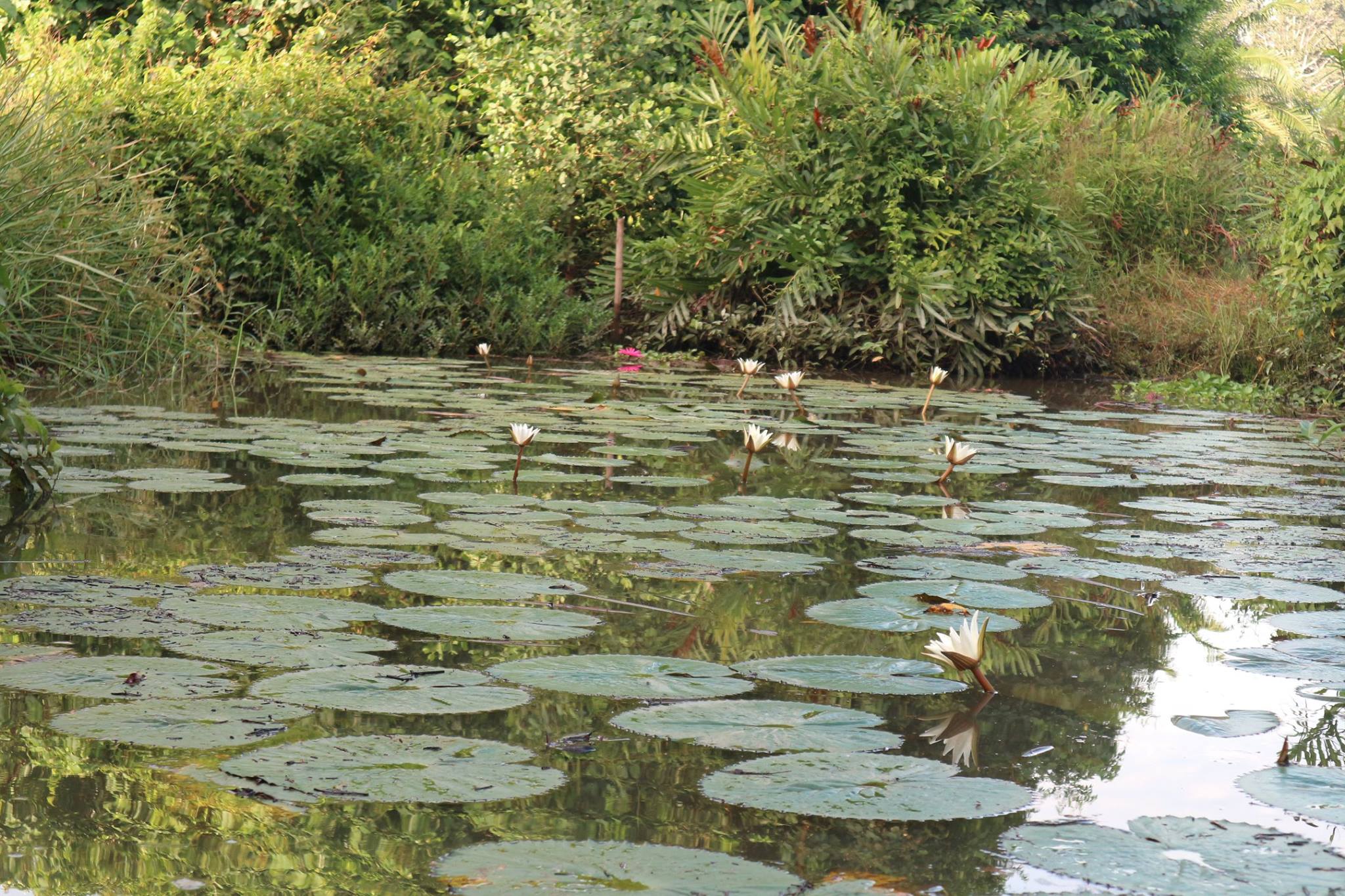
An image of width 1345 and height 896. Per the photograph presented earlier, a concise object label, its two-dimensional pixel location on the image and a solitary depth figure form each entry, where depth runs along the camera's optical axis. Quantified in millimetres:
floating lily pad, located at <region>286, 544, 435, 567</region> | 4914
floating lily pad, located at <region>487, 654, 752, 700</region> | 3521
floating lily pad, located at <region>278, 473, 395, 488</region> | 6703
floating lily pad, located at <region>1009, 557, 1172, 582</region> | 5391
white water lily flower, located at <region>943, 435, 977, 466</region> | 7265
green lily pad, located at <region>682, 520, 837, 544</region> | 5730
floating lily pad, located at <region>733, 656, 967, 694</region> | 3686
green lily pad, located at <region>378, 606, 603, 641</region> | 4008
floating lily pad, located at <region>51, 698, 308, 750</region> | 2953
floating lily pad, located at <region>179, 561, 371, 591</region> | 4523
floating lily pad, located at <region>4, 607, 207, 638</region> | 3801
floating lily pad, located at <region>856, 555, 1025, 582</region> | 5219
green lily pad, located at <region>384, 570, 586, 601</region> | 4508
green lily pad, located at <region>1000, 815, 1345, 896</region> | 2459
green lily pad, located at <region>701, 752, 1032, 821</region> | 2732
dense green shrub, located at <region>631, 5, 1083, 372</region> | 16453
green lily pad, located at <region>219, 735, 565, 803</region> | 2703
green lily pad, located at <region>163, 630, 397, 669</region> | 3619
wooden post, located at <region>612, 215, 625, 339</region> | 18031
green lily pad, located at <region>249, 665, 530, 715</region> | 3256
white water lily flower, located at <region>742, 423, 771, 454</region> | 7059
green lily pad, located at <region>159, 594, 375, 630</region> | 4008
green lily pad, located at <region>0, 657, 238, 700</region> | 3271
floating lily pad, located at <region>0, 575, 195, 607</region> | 4172
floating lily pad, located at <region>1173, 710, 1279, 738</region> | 3496
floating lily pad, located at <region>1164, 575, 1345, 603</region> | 5051
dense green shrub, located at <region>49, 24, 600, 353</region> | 15180
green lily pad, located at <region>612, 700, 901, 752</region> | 3168
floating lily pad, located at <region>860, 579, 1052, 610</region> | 4758
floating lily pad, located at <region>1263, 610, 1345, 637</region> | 4625
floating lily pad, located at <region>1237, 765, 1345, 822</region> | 2885
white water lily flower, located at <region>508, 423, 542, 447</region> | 6539
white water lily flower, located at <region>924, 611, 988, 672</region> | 3588
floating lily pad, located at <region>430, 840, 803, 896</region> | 2307
